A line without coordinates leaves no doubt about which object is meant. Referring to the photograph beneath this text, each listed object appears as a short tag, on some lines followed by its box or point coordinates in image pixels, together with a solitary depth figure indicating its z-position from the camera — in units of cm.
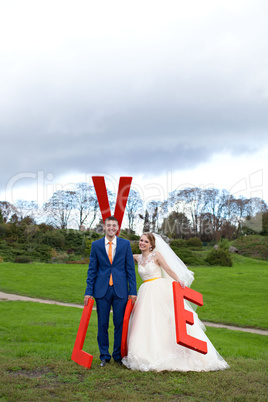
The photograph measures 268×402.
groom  538
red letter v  603
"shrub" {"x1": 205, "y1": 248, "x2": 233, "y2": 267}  2745
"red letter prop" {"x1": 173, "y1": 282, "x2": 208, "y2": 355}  500
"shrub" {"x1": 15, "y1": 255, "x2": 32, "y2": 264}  2788
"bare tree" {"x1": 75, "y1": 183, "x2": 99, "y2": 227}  4012
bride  509
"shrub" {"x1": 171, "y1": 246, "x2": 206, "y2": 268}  2700
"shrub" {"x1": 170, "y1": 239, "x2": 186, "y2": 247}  3584
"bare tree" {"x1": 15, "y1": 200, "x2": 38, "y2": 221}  4329
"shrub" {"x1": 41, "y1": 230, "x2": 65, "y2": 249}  3381
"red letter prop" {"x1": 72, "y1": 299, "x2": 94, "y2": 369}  518
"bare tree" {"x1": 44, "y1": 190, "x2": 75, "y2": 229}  4034
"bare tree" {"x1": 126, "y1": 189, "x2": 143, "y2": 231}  4238
